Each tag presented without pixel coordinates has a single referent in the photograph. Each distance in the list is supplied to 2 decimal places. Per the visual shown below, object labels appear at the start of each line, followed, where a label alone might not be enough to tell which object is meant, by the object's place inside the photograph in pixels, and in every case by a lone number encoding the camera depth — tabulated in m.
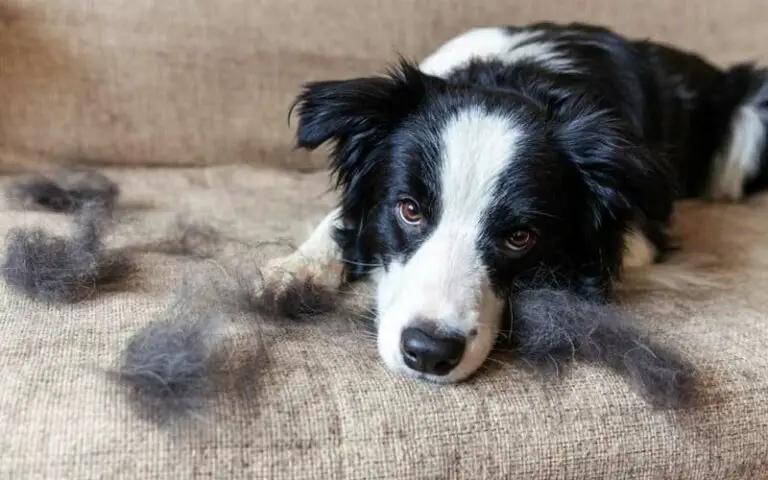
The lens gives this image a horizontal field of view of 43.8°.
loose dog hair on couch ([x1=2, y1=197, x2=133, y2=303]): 0.53
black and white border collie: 0.52
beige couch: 0.44
